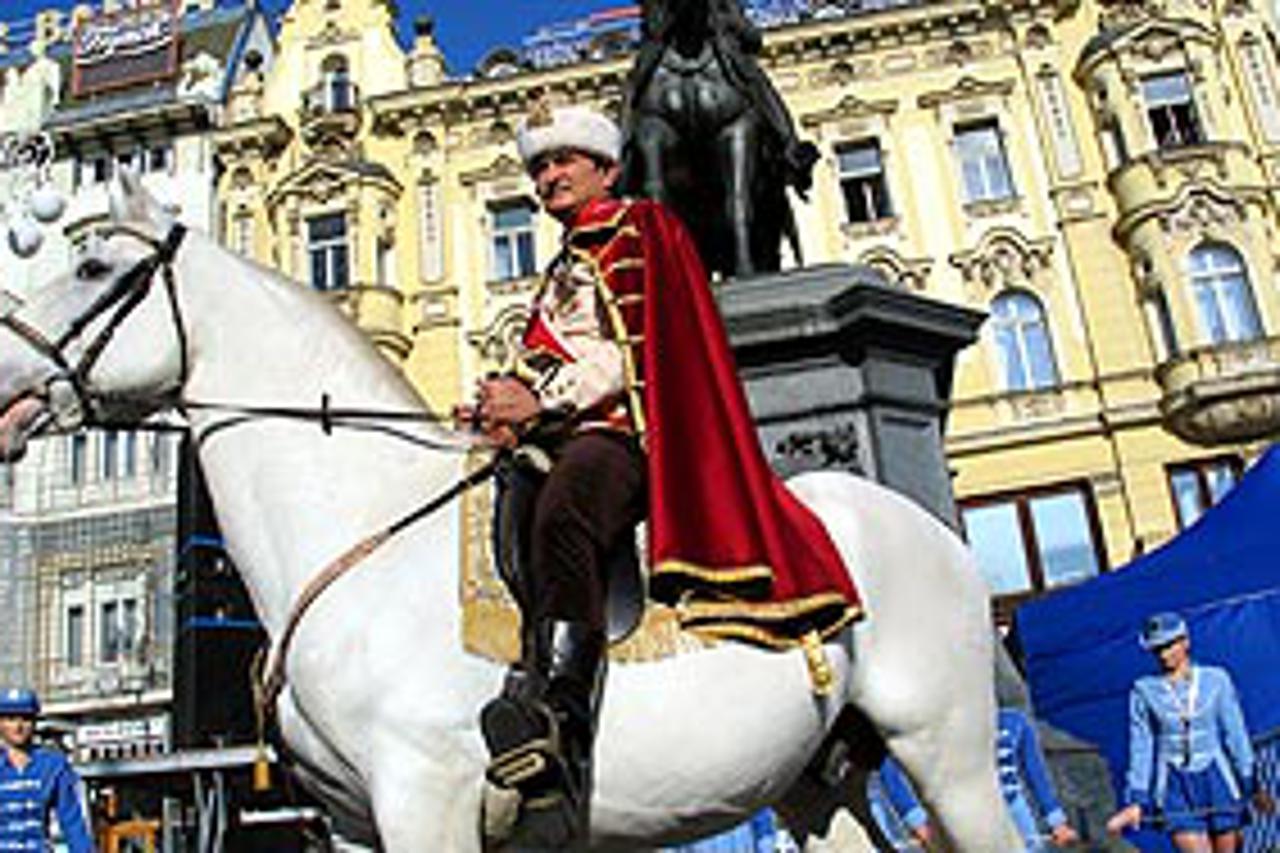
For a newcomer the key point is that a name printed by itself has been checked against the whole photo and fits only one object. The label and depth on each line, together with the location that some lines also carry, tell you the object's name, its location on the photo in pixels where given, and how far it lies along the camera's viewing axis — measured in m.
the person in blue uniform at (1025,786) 5.41
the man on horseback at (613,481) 3.06
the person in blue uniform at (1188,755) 5.96
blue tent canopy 11.16
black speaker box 13.54
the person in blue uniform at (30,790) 6.19
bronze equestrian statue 6.98
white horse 3.08
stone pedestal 6.02
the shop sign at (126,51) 35.22
